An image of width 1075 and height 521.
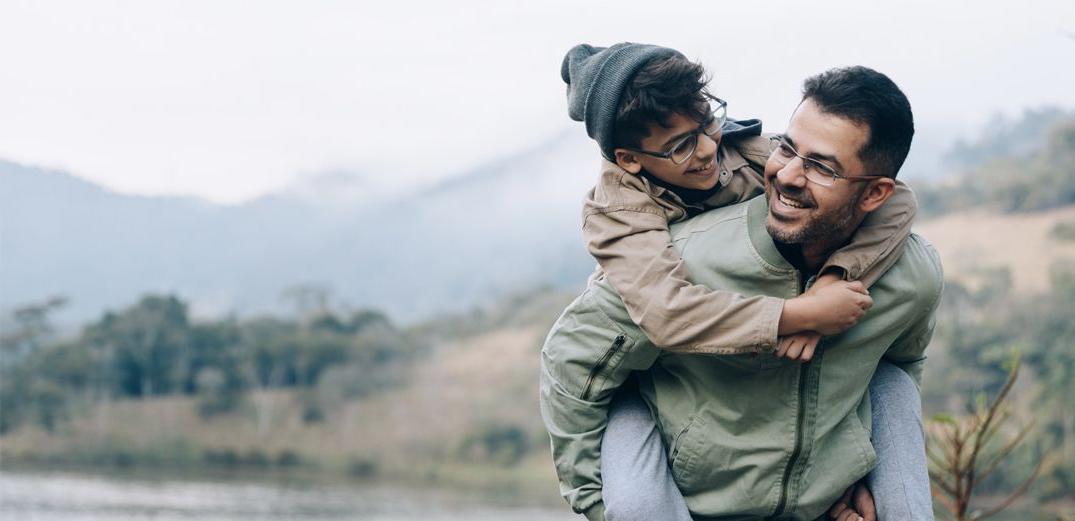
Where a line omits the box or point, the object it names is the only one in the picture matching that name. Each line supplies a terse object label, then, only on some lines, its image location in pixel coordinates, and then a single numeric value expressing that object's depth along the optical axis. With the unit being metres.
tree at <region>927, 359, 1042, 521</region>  2.67
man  1.81
